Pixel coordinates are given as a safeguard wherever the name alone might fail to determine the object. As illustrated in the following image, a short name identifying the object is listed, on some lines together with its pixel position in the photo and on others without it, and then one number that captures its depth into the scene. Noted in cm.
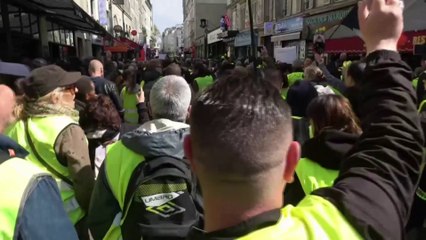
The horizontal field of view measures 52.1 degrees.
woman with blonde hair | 287
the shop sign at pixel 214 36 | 4552
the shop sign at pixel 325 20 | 1983
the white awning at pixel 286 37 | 2410
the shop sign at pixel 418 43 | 1126
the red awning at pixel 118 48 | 2594
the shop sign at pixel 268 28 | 3016
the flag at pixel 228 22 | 4278
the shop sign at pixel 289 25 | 2409
